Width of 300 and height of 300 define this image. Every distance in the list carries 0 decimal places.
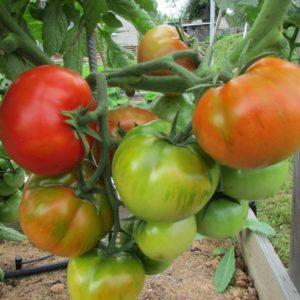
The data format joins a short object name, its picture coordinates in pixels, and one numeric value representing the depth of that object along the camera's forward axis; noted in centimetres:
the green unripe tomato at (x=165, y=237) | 59
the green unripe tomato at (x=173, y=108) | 68
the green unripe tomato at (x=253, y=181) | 58
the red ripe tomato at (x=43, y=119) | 55
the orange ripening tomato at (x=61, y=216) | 62
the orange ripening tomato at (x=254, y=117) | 44
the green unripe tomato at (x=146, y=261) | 70
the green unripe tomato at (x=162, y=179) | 51
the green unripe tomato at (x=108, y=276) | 67
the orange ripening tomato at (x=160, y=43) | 73
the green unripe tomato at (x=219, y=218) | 63
